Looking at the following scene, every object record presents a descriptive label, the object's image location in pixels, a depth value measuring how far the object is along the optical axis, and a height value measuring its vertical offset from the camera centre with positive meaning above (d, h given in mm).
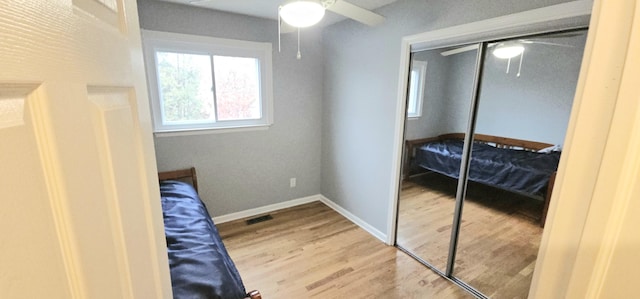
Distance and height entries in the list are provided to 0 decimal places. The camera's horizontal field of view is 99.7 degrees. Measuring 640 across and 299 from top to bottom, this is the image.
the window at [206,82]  2543 +145
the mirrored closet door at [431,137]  2055 -334
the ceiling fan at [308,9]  1401 +463
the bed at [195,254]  1309 -891
